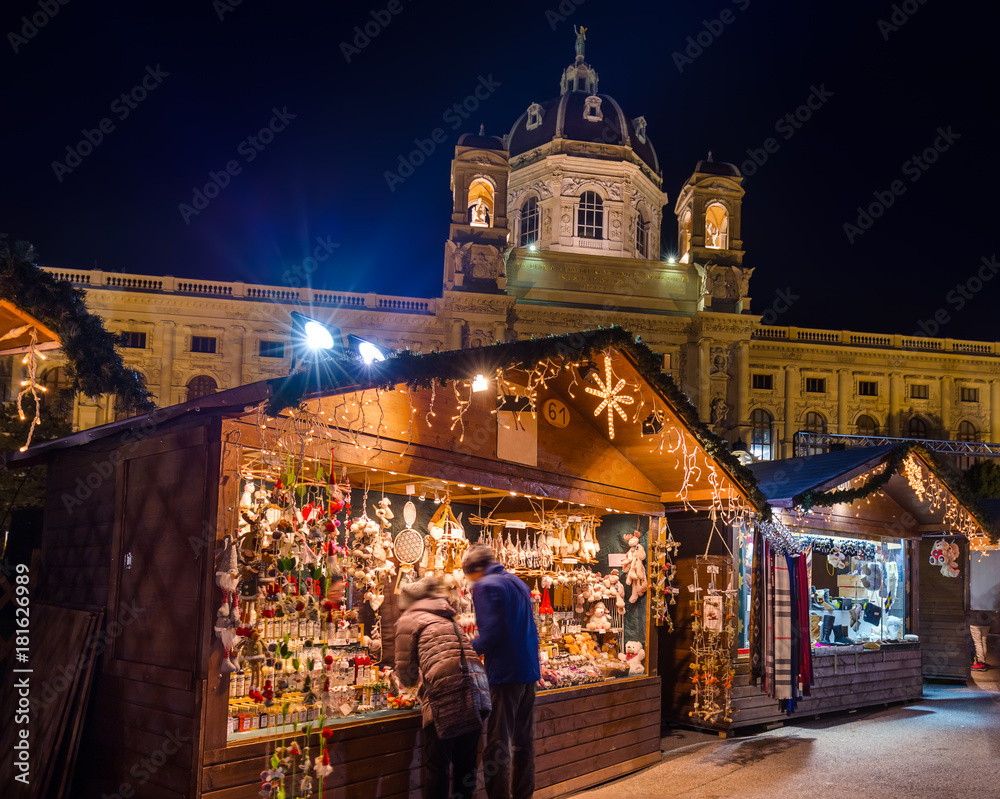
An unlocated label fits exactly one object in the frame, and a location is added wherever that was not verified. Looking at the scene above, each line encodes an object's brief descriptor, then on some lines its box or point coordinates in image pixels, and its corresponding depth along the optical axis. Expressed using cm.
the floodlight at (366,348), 587
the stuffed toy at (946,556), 1395
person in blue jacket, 536
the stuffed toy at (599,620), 839
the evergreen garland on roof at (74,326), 599
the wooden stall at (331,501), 474
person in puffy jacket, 501
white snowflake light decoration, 713
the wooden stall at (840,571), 999
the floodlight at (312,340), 498
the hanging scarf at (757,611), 1016
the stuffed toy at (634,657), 814
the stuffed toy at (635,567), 841
